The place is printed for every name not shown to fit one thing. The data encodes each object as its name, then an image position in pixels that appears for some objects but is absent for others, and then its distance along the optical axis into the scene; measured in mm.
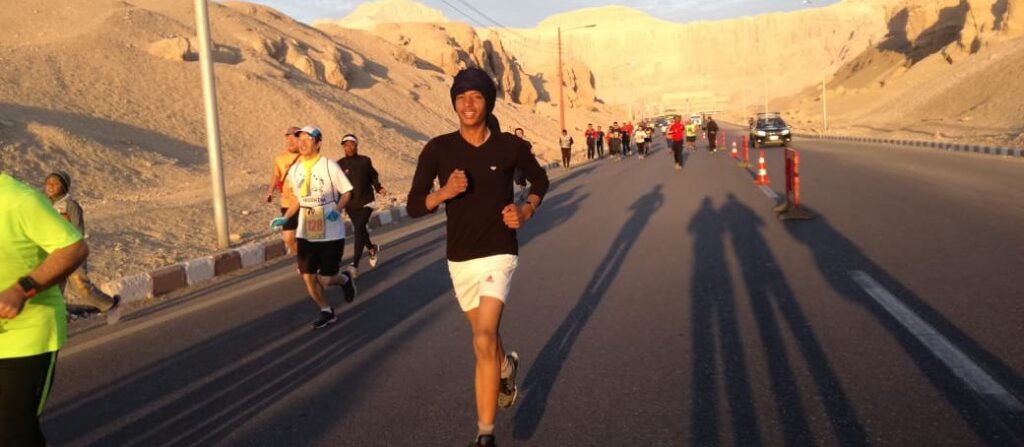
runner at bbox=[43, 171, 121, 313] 8062
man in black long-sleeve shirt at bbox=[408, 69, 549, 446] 4070
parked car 42759
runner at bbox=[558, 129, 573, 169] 32938
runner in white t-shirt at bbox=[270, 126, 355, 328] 7449
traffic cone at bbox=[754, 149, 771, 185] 19922
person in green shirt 3000
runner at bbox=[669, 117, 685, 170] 28906
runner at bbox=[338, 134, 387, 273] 10379
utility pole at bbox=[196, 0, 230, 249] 13211
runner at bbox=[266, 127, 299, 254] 9203
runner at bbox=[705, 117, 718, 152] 40094
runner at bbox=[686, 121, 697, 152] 43591
